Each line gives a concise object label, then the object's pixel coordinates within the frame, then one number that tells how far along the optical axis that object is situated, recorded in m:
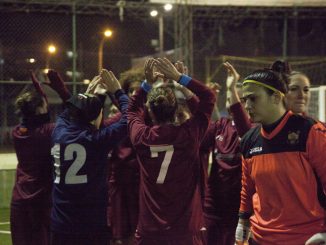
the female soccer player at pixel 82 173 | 7.52
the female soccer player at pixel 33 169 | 8.91
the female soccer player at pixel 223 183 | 8.62
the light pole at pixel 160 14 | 18.01
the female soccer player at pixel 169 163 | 7.09
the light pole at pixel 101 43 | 21.40
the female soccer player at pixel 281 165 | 5.71
